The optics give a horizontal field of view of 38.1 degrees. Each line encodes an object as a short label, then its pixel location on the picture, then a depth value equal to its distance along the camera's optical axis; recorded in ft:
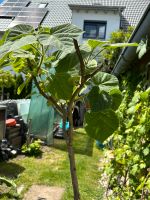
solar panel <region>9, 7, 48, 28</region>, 48.29
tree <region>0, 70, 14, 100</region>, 25.26
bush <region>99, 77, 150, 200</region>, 6.91
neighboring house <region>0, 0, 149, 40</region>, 46.24
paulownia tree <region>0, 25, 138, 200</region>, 1.71
